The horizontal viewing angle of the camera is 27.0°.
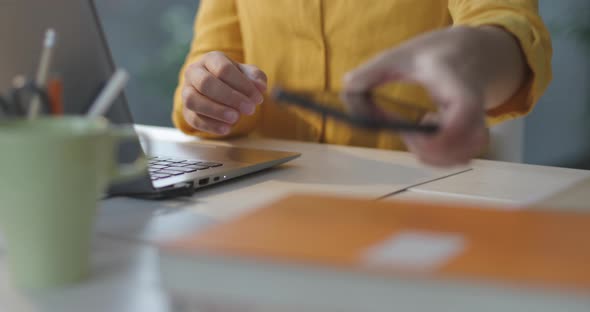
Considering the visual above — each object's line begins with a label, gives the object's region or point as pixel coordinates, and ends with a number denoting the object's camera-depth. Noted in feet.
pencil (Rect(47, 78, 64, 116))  3.29
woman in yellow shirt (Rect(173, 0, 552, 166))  3.54
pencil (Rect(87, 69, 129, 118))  3.20
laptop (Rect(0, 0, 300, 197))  3.81
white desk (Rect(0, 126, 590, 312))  3.18
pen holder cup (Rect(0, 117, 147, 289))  3.00
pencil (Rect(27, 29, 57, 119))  3.26
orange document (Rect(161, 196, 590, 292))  2.83
